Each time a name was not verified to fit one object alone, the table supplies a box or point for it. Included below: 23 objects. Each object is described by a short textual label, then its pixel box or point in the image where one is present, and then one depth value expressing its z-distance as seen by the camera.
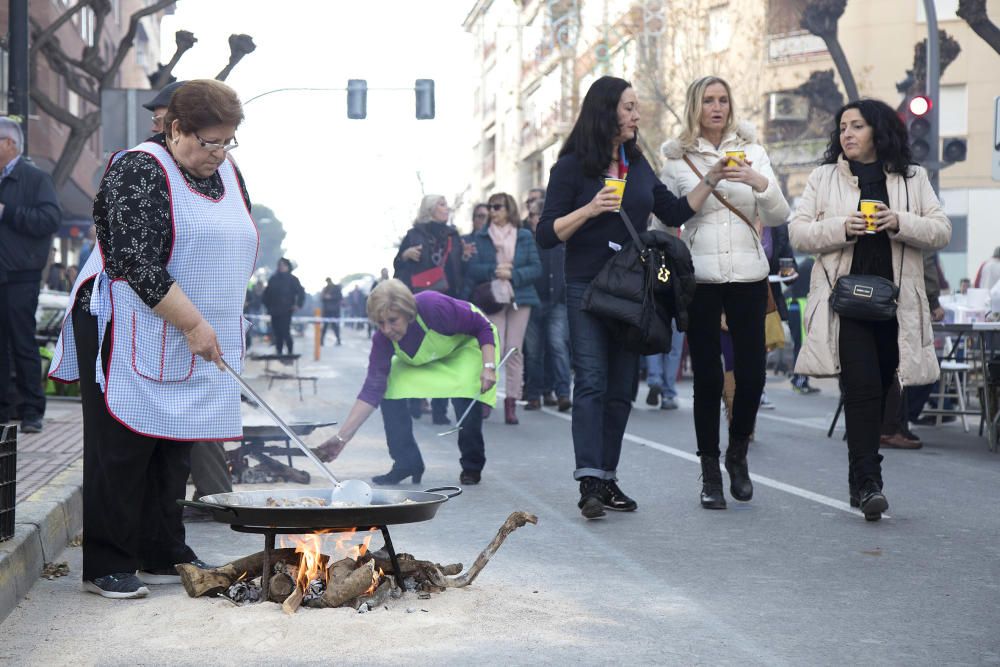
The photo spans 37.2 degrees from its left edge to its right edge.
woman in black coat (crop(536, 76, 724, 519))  6.93
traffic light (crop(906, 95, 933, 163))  17.69
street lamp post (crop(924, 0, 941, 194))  18.15
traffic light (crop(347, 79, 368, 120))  32.34
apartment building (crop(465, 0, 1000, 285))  37.53
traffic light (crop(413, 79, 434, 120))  32.53
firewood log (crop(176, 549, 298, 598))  4.93
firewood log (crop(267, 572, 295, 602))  4.80
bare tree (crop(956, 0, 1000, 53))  15.49
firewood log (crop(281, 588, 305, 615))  4.64
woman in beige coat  6.89
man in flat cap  5.51
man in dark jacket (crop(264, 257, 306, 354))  29.78
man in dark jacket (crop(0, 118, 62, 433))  9.61
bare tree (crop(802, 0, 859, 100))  22.77
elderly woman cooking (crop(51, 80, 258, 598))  4.91
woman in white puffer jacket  7.08
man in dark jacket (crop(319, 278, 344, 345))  44.31
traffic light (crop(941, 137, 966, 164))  17.86
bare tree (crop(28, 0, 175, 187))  25.11
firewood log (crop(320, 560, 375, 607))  4.72
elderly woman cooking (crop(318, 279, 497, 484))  8.12
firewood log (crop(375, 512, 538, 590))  5.03
